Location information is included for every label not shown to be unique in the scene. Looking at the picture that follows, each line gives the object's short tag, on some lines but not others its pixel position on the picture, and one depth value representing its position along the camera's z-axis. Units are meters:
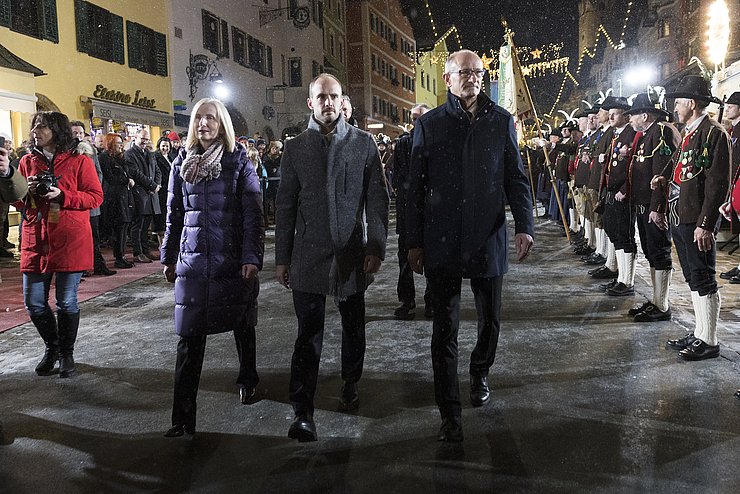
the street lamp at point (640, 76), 32.19
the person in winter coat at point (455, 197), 3.94
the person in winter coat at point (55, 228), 5.21
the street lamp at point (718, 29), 15.49
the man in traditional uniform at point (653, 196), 6.43
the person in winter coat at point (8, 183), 4.06
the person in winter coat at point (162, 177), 12.28
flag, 13.12
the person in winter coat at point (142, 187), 11.31
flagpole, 12.33
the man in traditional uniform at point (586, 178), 10.50
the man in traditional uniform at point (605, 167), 8.20
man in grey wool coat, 3.97
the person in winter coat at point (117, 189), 10.96
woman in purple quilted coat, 4.08
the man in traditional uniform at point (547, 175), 16.53
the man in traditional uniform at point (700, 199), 5.21
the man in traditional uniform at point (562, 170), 13.66
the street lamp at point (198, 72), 25.92
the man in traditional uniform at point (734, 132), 7.83
